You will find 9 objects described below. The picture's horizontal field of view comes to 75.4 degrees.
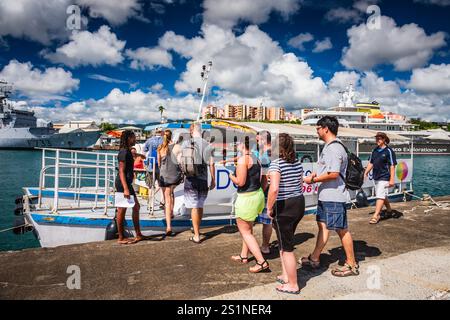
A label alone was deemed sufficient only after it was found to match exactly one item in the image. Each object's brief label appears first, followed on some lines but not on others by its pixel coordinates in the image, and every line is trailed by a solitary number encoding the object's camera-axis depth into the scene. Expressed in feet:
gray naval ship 232.53
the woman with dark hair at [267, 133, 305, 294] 11.26
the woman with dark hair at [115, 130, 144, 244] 16.39
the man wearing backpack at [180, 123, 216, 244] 17.08
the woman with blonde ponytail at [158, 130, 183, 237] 19.71
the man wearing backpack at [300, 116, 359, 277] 12.71
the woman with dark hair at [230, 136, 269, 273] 13.34
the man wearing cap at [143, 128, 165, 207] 26.57
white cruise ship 231.93
